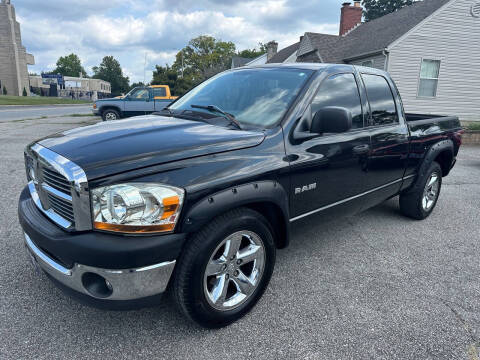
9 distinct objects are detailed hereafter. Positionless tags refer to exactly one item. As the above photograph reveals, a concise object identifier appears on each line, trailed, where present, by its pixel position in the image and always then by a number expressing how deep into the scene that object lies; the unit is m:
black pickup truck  1.86
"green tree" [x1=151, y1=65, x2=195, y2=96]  39.59
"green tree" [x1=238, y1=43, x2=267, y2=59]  70.44
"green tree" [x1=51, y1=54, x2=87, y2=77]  114.06
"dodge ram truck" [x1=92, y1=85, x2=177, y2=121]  14.45
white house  14.13
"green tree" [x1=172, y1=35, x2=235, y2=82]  58.09
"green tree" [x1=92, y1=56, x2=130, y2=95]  111.19
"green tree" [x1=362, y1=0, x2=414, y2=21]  46.44
